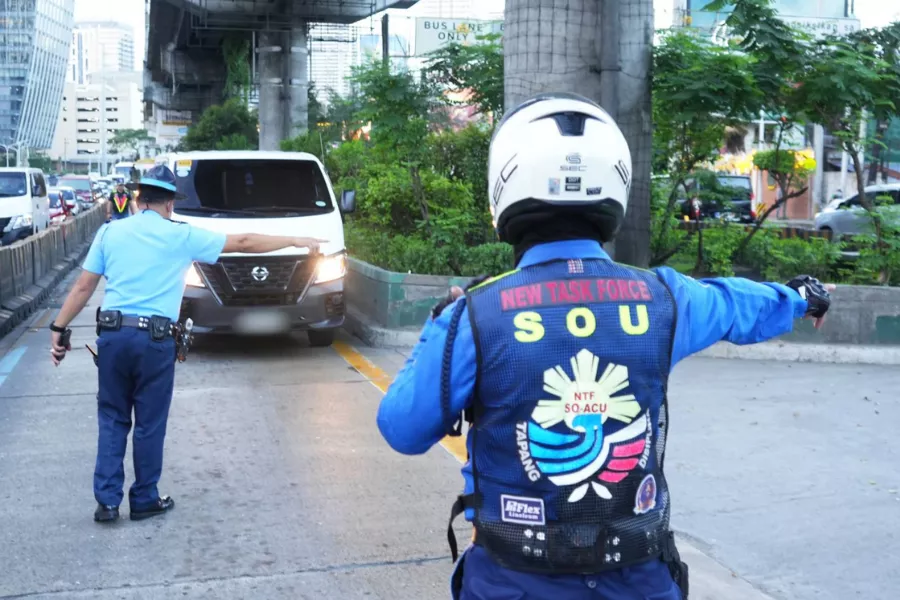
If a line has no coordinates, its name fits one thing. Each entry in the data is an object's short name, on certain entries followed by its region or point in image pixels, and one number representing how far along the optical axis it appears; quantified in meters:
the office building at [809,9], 37.91
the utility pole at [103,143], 156.00
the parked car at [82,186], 53.56
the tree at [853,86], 11.02
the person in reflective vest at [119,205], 25.95
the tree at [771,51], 11.32
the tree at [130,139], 152.62
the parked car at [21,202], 26.83
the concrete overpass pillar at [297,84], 35.06
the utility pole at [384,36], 27.37
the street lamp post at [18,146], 127.12
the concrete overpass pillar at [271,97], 35.03
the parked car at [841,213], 24.45
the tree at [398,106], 13.43
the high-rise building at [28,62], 147.50
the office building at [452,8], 46.52
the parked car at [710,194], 12.73
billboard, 35.36
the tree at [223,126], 41.59
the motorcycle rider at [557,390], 2.37
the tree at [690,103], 11.32
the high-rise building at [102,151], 153.54
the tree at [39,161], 143.24
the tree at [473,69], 13.33
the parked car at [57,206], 36.28
